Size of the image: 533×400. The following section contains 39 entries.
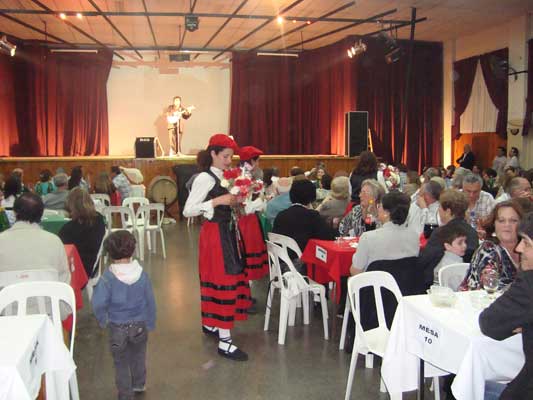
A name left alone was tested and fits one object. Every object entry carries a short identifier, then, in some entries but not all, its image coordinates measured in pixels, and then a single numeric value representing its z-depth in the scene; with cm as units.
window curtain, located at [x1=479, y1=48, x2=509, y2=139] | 1121
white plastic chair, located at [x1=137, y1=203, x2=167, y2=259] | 683
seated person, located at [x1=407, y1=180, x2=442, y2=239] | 475
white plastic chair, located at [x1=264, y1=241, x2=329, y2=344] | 408
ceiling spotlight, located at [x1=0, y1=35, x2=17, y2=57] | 916
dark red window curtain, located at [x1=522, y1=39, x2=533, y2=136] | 1044
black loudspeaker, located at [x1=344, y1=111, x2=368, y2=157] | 1199
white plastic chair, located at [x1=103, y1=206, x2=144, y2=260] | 657
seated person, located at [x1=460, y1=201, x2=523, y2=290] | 274
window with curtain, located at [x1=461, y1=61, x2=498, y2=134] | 1177
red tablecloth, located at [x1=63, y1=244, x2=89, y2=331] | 395
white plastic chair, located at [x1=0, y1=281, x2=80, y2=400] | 281
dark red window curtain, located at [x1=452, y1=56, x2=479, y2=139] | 1227
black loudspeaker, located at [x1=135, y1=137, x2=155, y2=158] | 1103
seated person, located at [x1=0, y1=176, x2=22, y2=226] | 581
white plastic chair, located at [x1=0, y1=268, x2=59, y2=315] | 327
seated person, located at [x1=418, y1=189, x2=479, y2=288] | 349
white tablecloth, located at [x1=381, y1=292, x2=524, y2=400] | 219
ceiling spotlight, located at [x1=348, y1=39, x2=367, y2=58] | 1068
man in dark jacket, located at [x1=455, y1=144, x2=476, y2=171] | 1186
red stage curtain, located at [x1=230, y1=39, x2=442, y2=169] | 1313
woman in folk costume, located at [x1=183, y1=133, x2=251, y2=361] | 369
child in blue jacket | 301
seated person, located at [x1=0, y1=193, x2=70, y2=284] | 332
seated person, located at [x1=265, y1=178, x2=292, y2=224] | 547
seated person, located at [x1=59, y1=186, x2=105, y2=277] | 437
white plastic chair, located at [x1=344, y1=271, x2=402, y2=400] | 298
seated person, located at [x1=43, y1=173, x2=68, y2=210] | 622
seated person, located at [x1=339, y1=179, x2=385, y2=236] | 443
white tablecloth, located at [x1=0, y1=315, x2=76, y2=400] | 191
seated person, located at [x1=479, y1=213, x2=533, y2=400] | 191
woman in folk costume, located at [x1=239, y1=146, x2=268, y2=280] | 482
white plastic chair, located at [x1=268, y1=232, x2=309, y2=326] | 428
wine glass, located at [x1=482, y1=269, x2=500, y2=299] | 256
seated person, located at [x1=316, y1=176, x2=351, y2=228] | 539
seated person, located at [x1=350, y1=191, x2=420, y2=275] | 342
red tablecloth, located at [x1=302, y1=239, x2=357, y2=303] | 390
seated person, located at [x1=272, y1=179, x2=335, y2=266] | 440
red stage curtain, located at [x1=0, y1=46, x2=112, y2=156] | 1294
